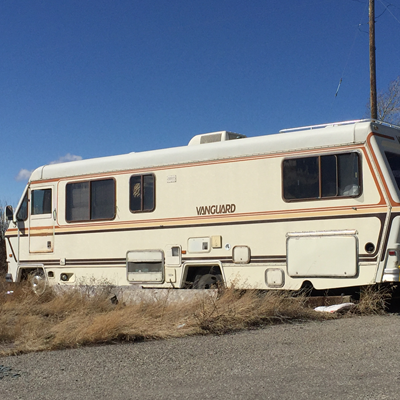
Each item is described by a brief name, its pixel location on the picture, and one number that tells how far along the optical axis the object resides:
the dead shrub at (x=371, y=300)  8.80
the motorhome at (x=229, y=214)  8.79
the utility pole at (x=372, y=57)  16.84
